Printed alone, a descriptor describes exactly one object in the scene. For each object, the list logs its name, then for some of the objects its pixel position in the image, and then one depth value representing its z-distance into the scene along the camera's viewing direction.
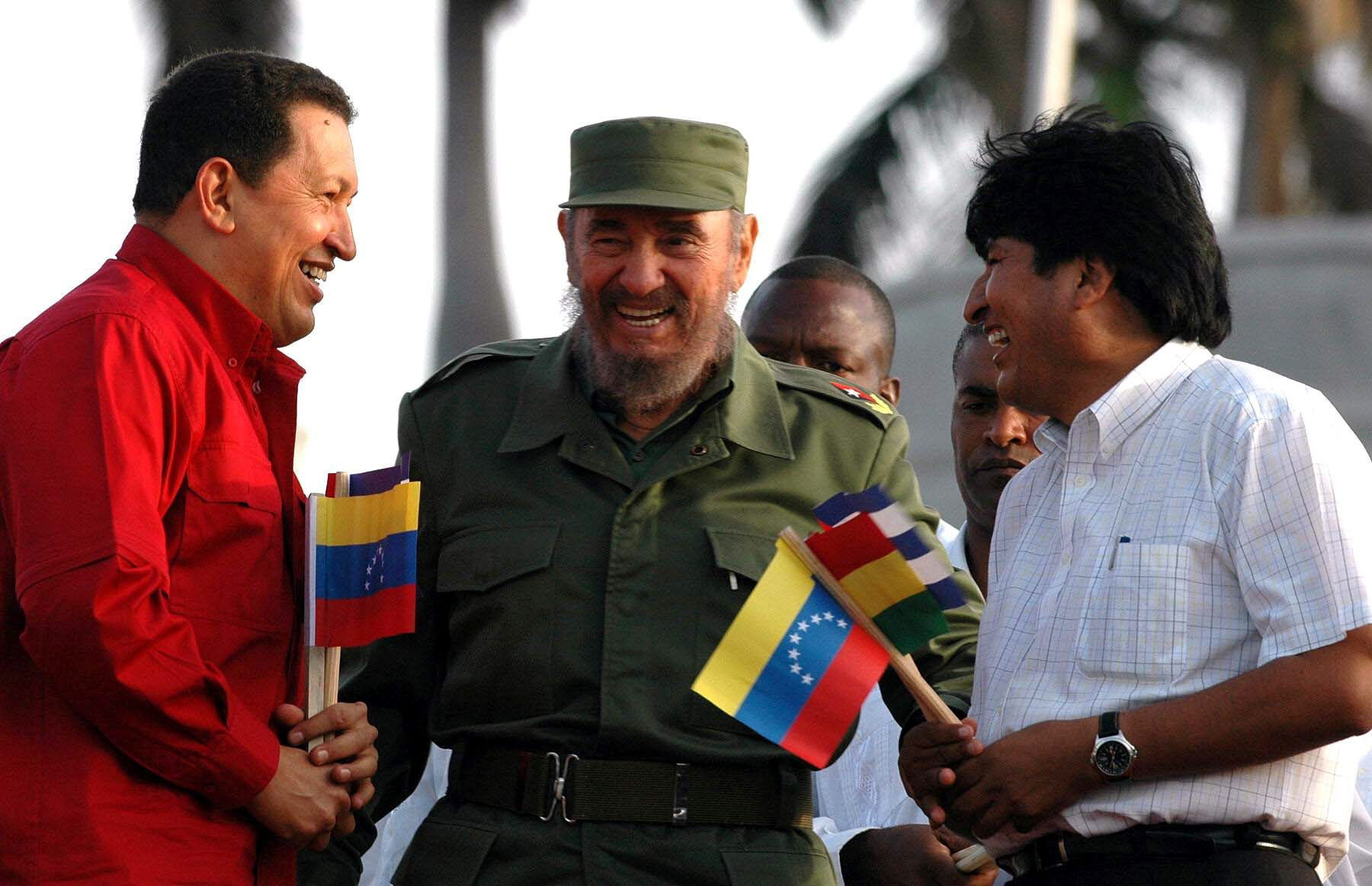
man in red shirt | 6.71
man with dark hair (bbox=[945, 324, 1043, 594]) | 10.75
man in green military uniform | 7.87
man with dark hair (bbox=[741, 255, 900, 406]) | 12.08
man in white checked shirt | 6.62
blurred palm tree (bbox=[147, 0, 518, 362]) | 34.91
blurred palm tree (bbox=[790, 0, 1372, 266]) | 41.47
